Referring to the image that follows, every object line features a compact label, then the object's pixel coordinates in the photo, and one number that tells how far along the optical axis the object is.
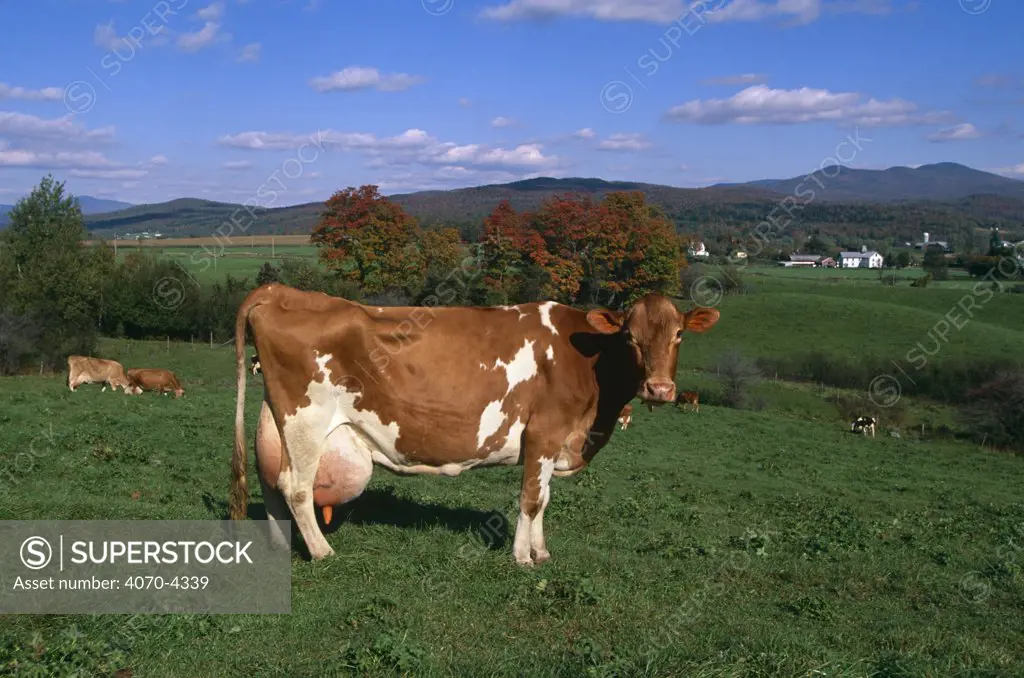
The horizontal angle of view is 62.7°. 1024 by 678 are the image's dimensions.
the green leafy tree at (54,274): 46.47
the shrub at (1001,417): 39.69
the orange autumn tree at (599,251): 52.69
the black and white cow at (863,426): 37.56
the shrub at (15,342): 42.47
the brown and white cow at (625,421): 30.23
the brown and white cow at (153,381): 31.25
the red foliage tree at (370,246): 56.31
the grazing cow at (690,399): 38.38
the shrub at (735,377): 46.09
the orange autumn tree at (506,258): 52.03
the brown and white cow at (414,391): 8.20
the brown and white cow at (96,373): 30.77
